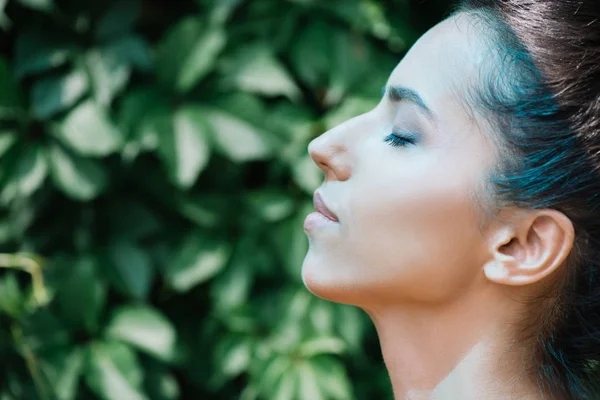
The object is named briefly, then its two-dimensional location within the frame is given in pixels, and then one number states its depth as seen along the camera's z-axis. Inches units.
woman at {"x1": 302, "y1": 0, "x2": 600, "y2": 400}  34.1
